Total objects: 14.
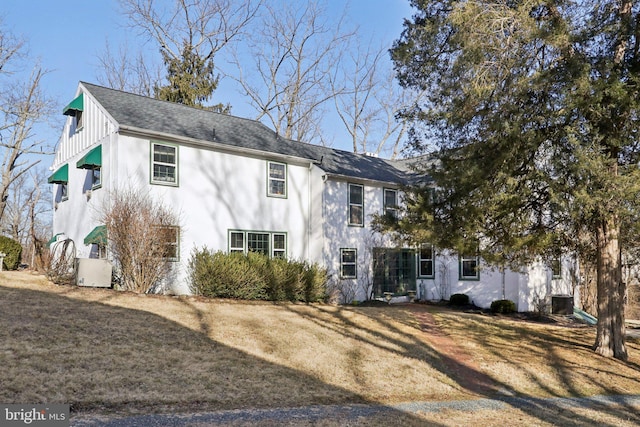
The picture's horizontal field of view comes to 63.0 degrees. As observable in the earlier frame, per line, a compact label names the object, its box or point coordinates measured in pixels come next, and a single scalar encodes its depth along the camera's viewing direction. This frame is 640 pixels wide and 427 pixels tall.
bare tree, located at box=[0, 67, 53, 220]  29.19
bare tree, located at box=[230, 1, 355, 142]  32.62
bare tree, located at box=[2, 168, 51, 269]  38.75
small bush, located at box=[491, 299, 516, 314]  18.31
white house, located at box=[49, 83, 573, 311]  15.60
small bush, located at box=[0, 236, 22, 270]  18.22
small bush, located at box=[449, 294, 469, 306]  19.84
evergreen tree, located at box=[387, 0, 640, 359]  9.71
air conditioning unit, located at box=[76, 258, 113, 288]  13.73
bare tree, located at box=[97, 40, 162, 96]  32.16
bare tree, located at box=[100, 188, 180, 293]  13.81
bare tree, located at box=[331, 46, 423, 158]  35.94
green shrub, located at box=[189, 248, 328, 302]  14.91
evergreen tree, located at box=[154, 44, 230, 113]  29.03
